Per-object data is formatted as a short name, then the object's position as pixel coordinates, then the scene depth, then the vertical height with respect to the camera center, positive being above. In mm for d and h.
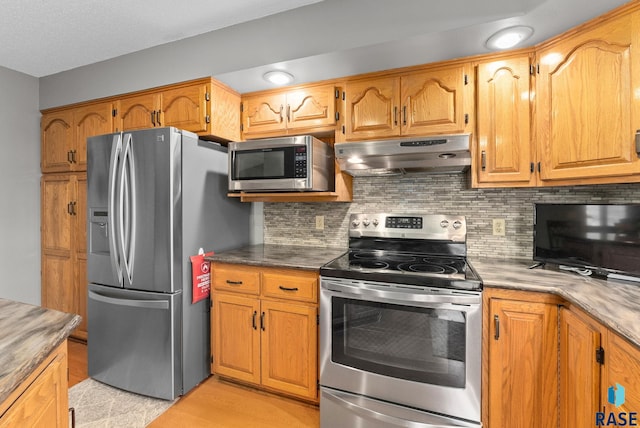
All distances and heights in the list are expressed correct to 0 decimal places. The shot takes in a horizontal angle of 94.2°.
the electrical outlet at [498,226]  2031 -106
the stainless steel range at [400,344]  1463 -710
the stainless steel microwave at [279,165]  1960 +320
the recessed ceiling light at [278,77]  1997 +931
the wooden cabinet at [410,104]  1835 +695
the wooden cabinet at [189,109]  2144 +786
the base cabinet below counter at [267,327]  1824 -752
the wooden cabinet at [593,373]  962 -602
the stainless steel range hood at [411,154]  1724 +348
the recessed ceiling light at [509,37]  1533 +933
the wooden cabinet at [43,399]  688 -484
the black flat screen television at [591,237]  1427 -141
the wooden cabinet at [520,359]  1382 -709
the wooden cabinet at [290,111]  2127 +752
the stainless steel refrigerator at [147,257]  1902 -299
